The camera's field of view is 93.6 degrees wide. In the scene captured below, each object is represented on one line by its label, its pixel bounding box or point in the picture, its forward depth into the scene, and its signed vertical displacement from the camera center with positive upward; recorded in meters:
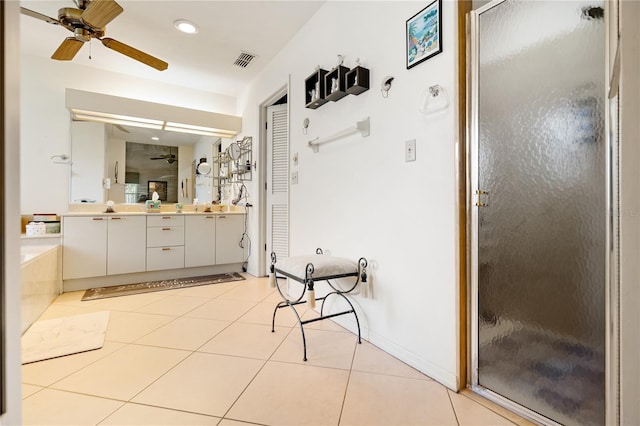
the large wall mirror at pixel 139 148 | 3.39 +0.81
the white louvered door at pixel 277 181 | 3.30 +0.34
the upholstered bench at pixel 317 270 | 1.73 -0.37
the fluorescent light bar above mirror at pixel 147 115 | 3.30 +1.17
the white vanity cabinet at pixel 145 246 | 3.00 -0.38
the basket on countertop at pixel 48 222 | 3.06 -0.10
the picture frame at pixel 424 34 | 1.47 +0.90
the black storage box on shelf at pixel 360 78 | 1.91 +0.85
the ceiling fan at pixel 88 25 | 1.85 +1.25
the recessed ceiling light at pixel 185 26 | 2.66 +1.68
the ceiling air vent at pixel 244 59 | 3.23 +1.69
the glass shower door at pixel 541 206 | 1.04 +0.02
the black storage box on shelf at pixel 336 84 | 2.06 +0.90
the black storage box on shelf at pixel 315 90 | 2.27 +0.96
